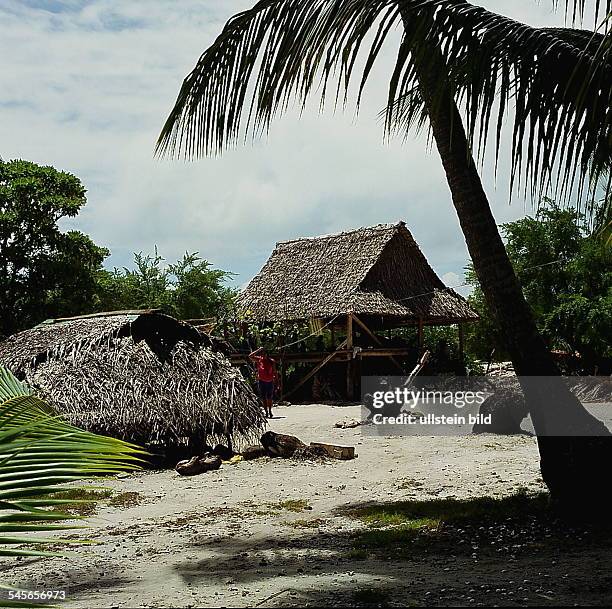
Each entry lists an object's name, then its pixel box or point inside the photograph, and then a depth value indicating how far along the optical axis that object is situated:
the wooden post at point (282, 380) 21.55
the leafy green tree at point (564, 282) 18.44
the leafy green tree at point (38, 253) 22.14
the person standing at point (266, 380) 16.42
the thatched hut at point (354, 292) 21.22
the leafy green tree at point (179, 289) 30.68
